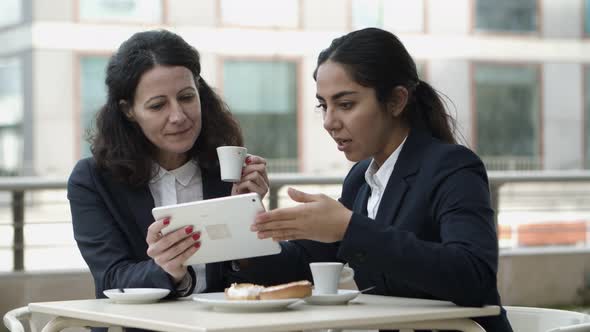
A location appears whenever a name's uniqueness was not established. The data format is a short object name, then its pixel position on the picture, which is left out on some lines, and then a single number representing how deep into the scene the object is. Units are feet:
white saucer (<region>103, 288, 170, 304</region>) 10.06
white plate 9.41
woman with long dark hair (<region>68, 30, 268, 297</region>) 10.97
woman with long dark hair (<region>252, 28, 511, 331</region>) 9.62
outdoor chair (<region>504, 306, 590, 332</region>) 10.26
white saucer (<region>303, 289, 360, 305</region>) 9.77
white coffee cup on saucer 9.93
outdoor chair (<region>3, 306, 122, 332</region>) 10.06
